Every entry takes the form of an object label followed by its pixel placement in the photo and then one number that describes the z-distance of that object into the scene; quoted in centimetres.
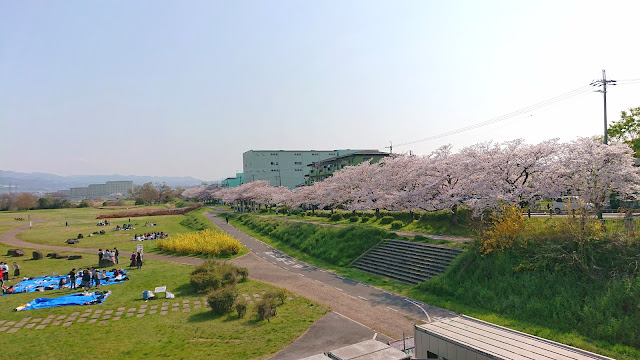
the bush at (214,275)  2298
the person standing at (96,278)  2452
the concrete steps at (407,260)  2464
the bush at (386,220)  4231
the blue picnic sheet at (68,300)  2042
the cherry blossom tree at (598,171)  2530
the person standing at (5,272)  2656
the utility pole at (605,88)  3228
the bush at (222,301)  1872
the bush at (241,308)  1848
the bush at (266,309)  1781
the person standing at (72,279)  2472
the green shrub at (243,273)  2586
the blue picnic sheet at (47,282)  2455
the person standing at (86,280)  2420
